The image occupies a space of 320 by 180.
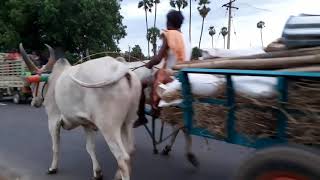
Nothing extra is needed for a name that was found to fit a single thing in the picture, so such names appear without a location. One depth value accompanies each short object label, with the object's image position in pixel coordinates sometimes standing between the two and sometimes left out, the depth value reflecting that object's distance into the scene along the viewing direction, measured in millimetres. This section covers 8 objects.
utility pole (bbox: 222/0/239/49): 15839
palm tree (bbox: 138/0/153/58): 24993
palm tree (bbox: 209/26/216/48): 30460
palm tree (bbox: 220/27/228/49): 28738
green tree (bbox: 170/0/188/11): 23572
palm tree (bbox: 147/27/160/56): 22607
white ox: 2856
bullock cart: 1658
